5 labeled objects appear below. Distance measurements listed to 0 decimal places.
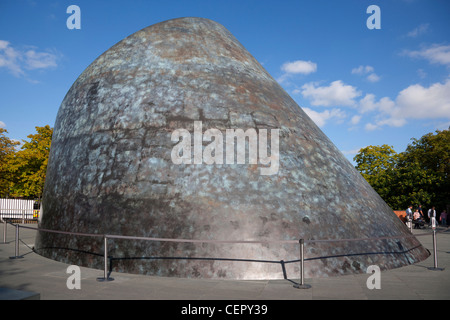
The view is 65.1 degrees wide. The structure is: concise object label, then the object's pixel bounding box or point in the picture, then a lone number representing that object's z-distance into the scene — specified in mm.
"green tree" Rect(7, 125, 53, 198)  32500
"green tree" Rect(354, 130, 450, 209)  31391
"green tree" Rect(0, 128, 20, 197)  33500
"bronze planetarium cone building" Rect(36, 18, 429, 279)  6340
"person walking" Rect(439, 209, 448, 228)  28859
